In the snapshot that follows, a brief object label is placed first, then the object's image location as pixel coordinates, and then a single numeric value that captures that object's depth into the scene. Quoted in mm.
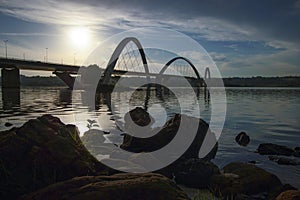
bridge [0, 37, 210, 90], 120375
